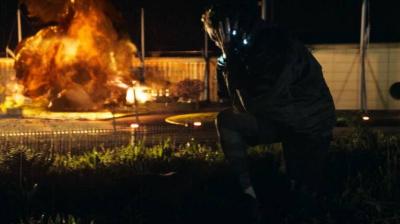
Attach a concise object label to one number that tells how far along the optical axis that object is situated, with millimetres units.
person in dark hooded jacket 5016
